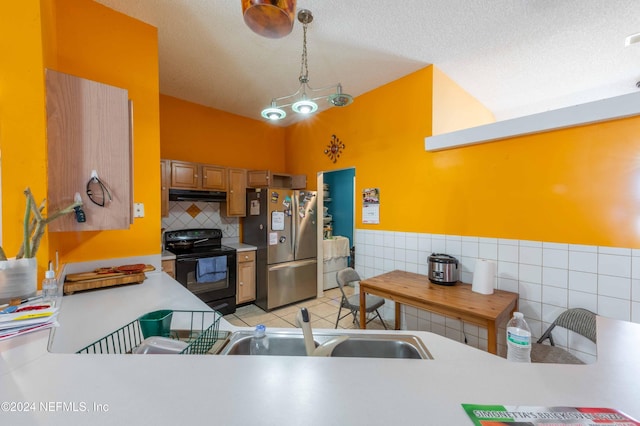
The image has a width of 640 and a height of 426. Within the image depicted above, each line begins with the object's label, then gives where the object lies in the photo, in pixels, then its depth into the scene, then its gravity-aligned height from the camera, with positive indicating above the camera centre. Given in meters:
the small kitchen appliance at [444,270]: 2.29 -0.56
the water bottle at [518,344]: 0.86 -0.47
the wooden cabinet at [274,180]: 3.71 +0.46
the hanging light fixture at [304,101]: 1.94 +0.92
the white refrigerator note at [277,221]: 3.42 -0.17
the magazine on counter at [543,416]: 0.53 -0.45
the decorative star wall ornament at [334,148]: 3.51 +0.86
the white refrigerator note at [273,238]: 3.40 -0.40
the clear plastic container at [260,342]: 0.99 -0.53
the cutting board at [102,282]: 1.49 -0.46
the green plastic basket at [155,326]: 1.03 -0.48
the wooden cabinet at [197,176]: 3.13 +0.43
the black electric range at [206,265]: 2.90 -0.67
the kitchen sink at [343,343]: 0.99 -0.54
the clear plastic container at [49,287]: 1.14 -0.36
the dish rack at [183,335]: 0.90 -0.54
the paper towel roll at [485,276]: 2.08 -0.56
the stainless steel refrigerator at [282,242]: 3.39 -0.47
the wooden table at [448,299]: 1.74 -0.72
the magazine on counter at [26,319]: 0.85 -0.40
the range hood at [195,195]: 3.10 +0.17
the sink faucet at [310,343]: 0.85 -0.46
